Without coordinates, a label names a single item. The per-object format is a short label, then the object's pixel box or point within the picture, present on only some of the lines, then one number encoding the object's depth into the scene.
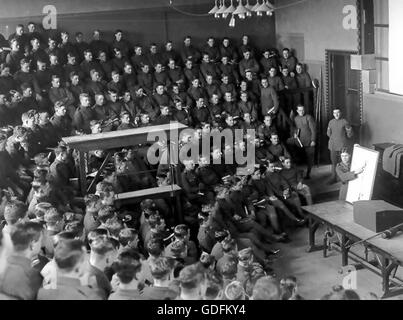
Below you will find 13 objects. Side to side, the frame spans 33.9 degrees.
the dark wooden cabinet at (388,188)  10.40
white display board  9.05
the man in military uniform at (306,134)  12.62
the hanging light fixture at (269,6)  10.63
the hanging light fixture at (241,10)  10.50
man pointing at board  9.29
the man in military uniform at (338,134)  12.05
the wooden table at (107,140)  8.73
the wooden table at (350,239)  7.49
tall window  11.73
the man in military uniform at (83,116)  11.45
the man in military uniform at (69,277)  4.69
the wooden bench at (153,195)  8.94
